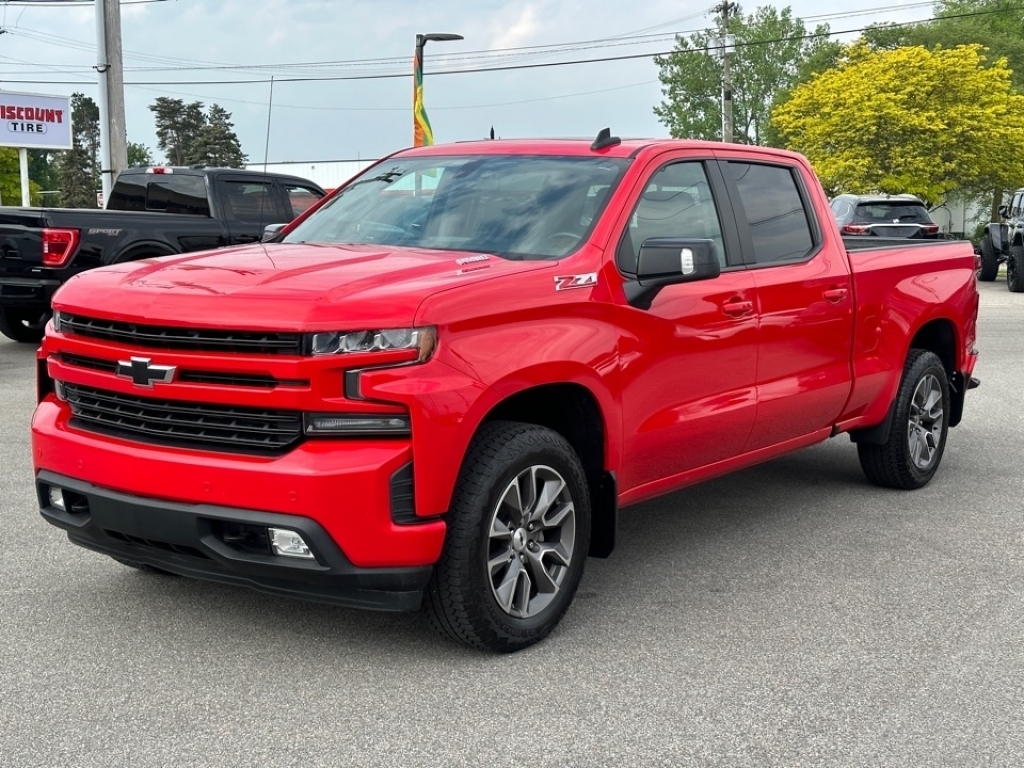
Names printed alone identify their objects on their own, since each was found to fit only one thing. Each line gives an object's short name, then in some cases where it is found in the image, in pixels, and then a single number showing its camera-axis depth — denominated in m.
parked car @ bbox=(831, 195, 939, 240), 23.83
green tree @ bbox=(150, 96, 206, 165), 115.56
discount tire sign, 47.34
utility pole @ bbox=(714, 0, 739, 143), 55.34
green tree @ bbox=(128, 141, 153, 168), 135.16
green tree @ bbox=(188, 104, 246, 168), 104.88
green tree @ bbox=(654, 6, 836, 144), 95.25
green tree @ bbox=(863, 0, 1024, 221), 63.25
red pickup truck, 3.95
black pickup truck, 12.51
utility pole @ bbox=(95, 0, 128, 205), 22.11
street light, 26.09
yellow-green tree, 40.44
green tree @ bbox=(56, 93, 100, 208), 118.81
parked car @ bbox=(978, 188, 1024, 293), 23.19
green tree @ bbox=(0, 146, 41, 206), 89.19
